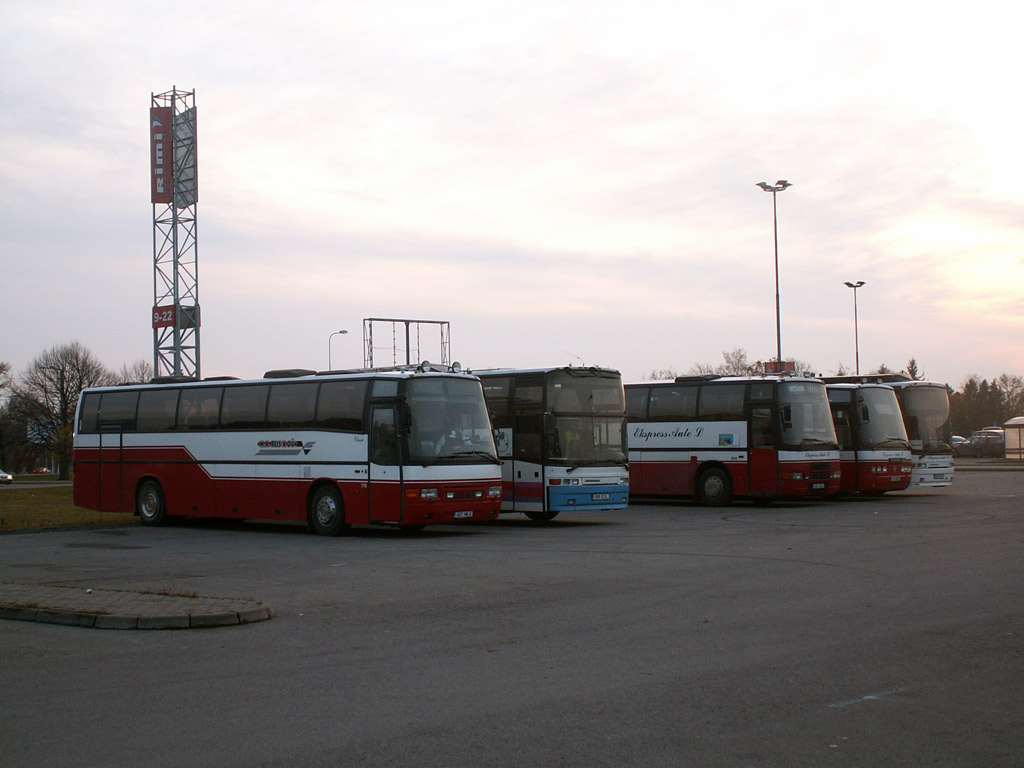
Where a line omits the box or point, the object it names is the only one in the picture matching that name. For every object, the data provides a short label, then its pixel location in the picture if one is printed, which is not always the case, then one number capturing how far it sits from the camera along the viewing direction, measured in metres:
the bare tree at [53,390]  84.75
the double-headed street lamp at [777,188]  47.31
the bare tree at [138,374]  95.49
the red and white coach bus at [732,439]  27.94
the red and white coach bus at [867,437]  30.89
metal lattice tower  52.12
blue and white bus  23.39
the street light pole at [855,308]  66.06
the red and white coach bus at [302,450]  20.52
